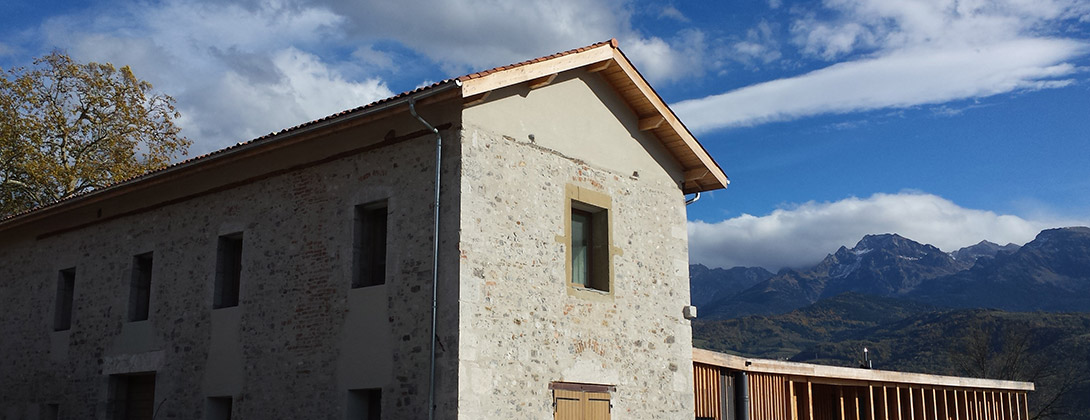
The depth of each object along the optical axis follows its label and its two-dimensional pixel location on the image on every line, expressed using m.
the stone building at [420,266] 12.41
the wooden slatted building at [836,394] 16.22
